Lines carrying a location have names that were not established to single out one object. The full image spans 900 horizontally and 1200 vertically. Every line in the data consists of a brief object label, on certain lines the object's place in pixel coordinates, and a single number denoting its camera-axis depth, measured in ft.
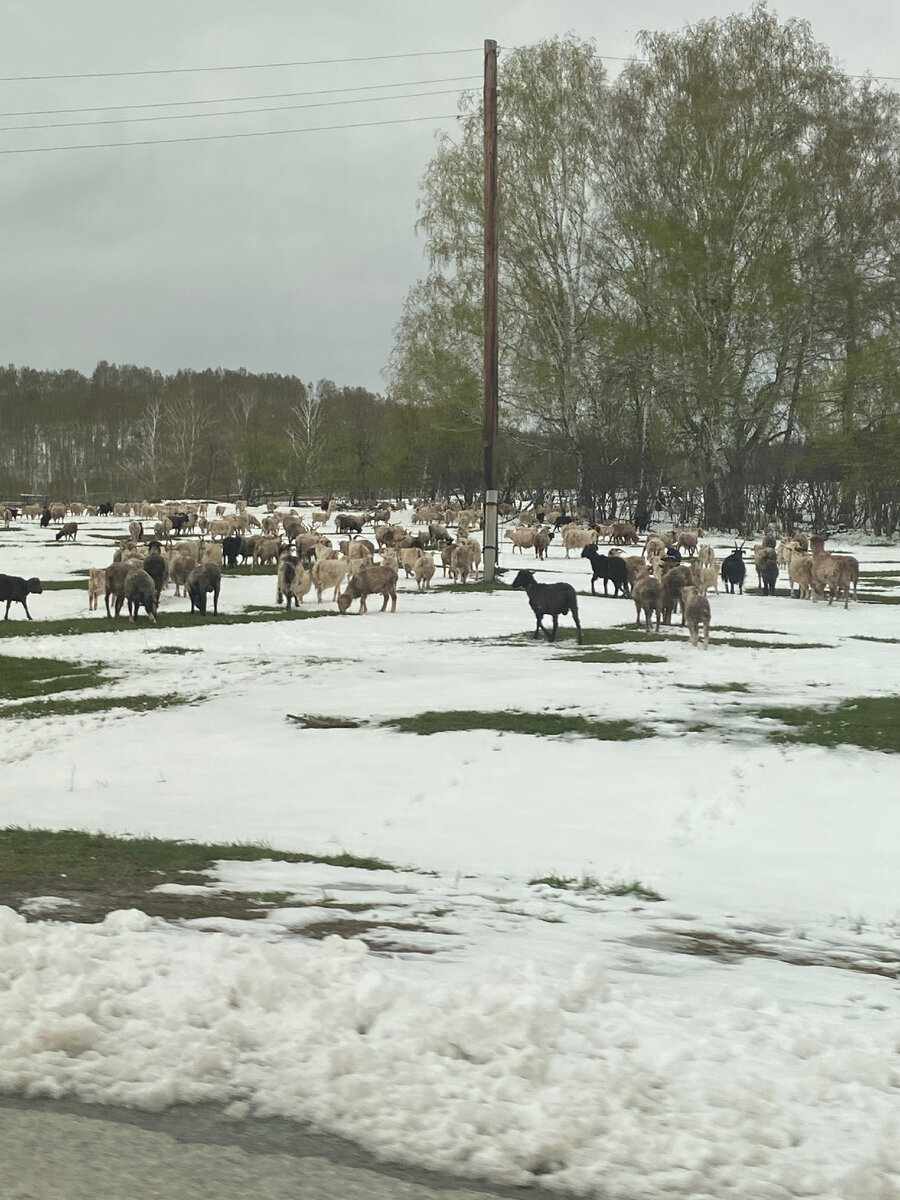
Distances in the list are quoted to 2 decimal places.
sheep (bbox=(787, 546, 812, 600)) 72.95
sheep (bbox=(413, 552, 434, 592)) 79.82
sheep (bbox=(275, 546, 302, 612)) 68.03
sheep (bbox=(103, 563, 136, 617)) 62.28
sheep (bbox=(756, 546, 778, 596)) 75.66
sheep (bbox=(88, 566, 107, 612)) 67.31
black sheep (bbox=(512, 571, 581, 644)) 50.52
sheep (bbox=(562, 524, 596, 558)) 118.01
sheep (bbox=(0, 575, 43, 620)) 62.39
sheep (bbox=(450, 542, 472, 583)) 82.69
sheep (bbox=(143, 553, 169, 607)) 69.21
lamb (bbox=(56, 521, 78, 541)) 135.63
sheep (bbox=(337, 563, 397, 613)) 65.05
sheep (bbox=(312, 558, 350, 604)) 72.23
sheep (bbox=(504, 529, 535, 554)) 115.85
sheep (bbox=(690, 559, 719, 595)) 72.05
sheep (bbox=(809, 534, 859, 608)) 68.95
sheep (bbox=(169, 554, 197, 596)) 74.90
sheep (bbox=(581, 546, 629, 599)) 75.25
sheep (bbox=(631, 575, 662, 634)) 55.01
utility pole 79.10
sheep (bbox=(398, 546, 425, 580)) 83.87
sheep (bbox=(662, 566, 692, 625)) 55.21
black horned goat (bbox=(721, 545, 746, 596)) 75.72
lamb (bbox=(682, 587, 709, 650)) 48.73
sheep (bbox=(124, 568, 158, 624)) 60.49
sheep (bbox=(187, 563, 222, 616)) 64.08
